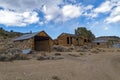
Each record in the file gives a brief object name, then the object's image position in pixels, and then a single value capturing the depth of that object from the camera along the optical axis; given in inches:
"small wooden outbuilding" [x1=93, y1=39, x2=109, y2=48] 1141.0
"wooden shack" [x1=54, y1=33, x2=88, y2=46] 891.8
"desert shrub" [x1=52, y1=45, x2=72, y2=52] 614.7
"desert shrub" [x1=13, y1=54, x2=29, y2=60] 345.6
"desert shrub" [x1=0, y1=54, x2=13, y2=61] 322.4
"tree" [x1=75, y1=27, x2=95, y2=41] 1374.8
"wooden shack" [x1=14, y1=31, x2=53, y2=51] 538.9
